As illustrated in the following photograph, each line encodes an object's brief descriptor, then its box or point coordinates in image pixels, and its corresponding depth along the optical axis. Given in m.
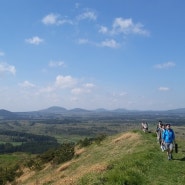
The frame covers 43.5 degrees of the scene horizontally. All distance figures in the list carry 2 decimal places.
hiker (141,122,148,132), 34.66
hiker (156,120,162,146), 23.94
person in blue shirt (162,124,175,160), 18.03
